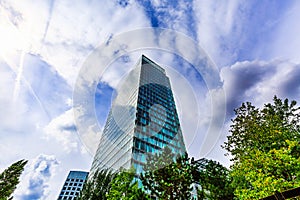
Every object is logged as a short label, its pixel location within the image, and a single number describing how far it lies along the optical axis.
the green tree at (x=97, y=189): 17.94
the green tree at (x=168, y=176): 10.55
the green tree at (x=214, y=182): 11.46
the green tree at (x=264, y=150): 11.47
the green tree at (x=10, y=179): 20.62
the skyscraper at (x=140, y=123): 40.34
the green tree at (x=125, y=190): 11.00
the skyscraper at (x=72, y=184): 117.94
